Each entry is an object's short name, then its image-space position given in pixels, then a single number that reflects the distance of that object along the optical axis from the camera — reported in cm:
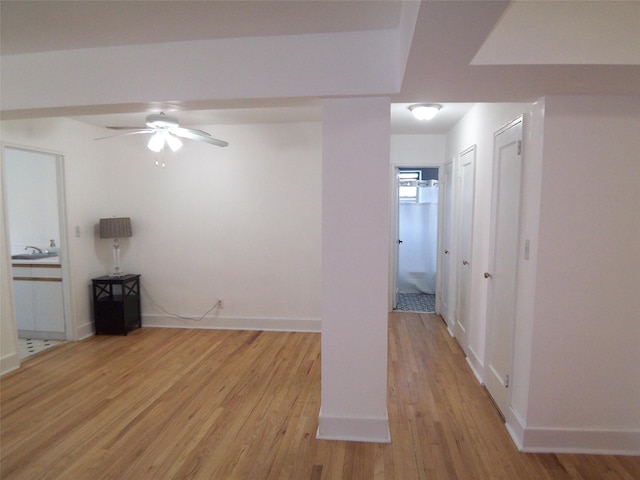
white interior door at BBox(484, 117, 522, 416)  231
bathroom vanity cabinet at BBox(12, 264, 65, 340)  384
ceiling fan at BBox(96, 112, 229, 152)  271
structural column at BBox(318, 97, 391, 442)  204
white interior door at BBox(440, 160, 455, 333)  417
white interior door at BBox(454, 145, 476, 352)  337
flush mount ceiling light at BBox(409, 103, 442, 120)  313
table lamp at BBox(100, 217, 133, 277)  399
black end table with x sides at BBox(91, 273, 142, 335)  402
